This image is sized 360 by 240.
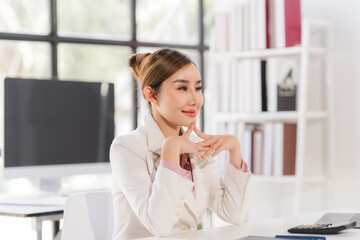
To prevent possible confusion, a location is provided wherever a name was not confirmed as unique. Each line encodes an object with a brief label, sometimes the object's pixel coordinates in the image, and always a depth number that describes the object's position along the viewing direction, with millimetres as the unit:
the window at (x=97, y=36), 3801
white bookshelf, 3586
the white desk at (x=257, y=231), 1780
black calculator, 1780
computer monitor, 3059
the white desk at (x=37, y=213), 2586
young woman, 1950
